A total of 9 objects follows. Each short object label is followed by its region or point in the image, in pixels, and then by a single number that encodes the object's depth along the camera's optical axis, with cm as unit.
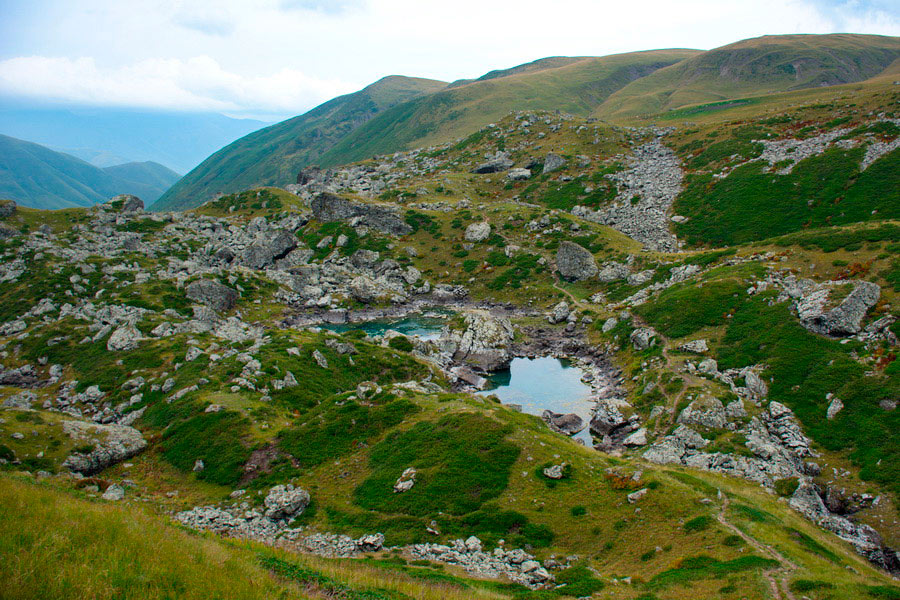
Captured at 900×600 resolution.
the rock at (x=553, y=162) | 13712
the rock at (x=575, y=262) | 9006
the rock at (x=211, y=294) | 8231
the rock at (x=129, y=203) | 12950
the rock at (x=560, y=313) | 8000
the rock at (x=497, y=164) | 15012
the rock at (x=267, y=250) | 11525
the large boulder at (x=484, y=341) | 6738
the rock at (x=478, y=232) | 11000
